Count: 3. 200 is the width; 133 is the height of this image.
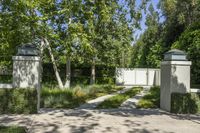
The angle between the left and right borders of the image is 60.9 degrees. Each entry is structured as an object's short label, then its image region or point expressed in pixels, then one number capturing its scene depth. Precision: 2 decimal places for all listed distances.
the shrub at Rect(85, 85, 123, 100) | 9.52
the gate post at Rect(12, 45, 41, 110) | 5.78
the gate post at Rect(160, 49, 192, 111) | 6.14
